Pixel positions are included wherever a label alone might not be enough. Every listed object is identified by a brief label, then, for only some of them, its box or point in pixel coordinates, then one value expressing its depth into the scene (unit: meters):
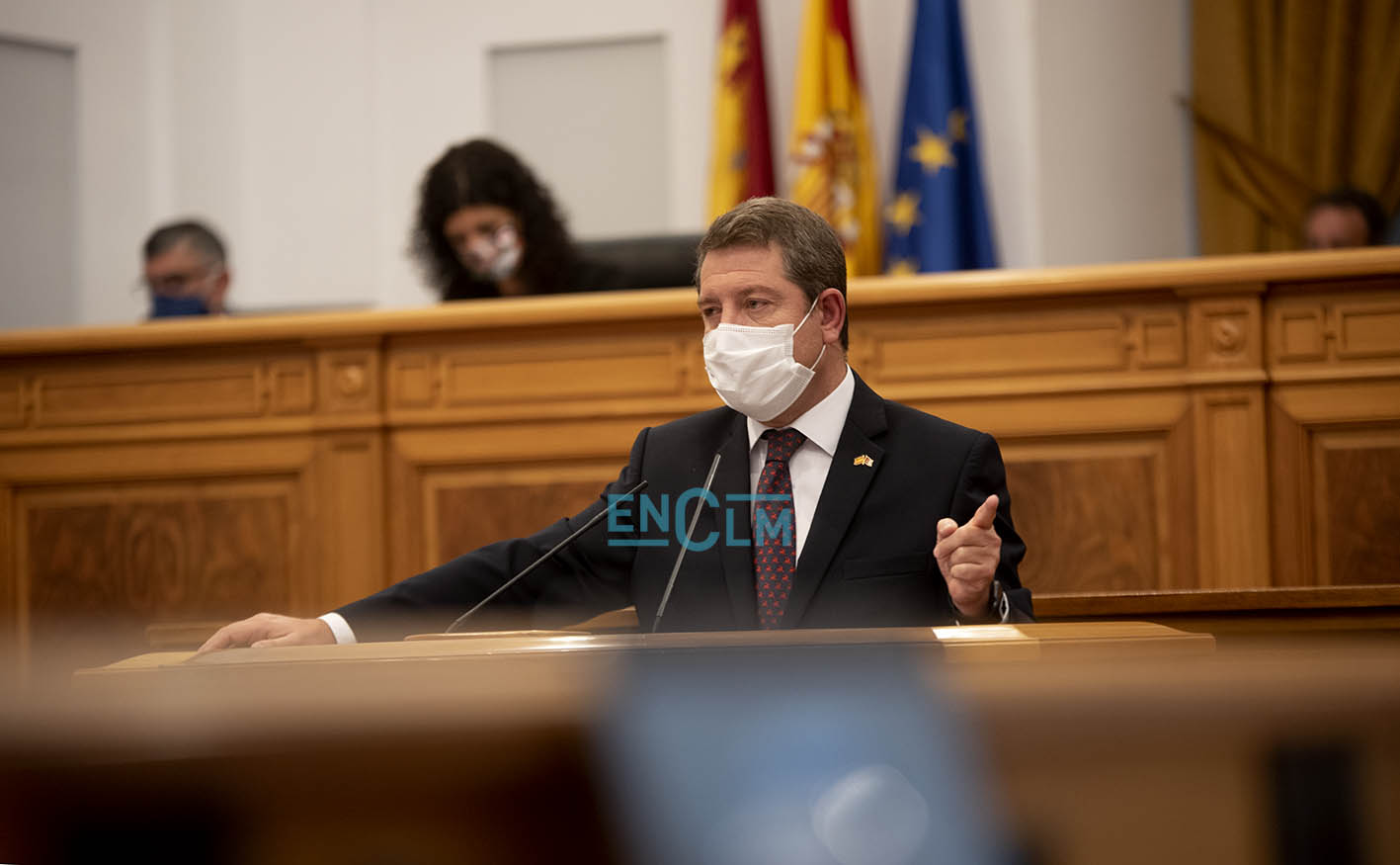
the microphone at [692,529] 3.37
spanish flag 9.88
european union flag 9.83
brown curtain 9.70
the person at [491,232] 7.41
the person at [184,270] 7.69
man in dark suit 3.49
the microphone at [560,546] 3.21
